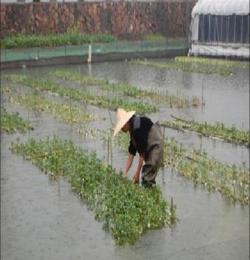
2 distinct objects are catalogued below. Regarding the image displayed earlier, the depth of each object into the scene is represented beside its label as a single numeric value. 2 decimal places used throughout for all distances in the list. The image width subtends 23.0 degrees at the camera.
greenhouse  27.34
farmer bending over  7.19
